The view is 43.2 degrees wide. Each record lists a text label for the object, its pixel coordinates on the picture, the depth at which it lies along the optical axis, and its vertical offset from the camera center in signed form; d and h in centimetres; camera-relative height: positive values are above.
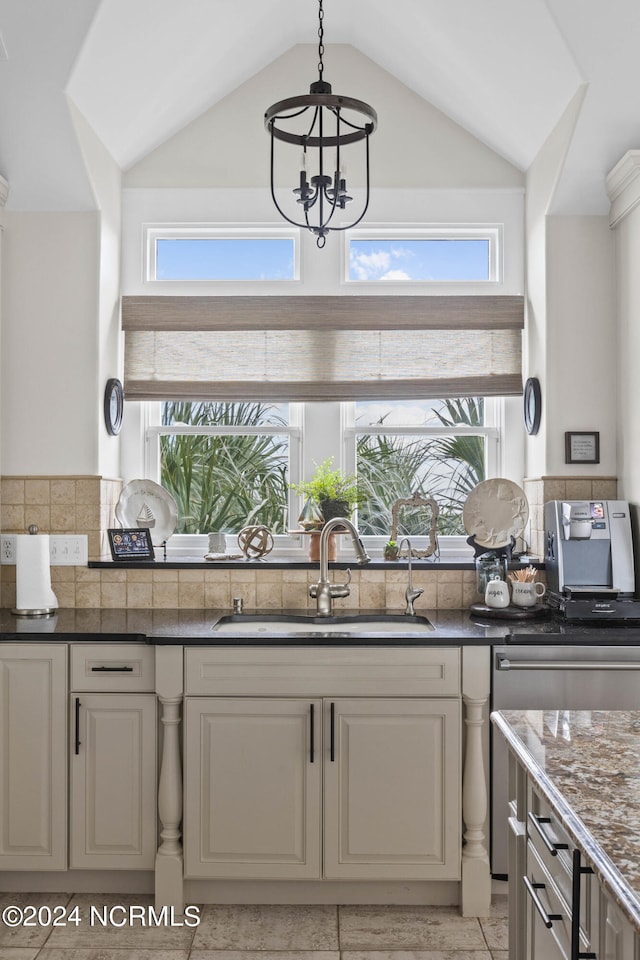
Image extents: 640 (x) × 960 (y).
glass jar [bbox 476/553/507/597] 325 -29
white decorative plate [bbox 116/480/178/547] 357 -5
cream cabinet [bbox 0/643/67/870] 280 -90
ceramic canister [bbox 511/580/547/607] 313 -37
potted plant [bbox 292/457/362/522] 348 +2
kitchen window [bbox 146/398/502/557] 380 +20
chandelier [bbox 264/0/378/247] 223 +109
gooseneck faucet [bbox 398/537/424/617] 320 -39
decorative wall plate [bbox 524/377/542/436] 351 +41
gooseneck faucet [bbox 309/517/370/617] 311 -33
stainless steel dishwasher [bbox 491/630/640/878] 276 -64
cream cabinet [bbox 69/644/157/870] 278 -91
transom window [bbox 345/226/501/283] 378 +113
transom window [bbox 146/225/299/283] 378 +114
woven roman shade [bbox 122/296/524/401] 365 +68
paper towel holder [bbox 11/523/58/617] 316 -45
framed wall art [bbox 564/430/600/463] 338 +21
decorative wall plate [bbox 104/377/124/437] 350 +40
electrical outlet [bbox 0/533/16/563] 334 -22
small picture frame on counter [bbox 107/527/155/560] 338 -20
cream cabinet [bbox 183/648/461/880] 272 -91
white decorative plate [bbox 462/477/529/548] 341 -7
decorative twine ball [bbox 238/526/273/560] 348 -20
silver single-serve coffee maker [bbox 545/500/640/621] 312 -20
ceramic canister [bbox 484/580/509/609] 313 -38
